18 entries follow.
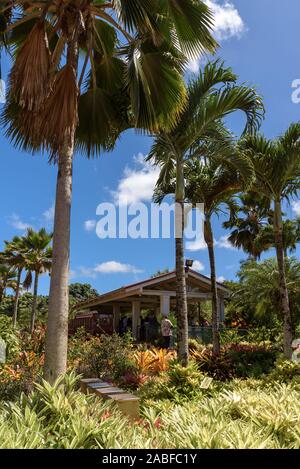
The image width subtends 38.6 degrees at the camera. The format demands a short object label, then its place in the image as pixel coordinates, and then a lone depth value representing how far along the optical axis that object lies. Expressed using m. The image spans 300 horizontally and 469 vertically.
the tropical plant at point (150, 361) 11.36
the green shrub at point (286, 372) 9.84
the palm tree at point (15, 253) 30.27
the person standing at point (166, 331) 15.75
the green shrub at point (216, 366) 11.74
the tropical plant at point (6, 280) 39.79
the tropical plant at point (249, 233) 25.67
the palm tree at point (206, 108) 10.55
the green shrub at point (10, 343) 11.17
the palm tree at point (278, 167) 12.40
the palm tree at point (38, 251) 29.92
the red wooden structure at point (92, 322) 21.98
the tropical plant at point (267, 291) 20.00
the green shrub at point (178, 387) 7.91
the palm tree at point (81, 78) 6.16
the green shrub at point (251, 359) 11.90
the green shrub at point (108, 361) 10.70
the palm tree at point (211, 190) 13.97
